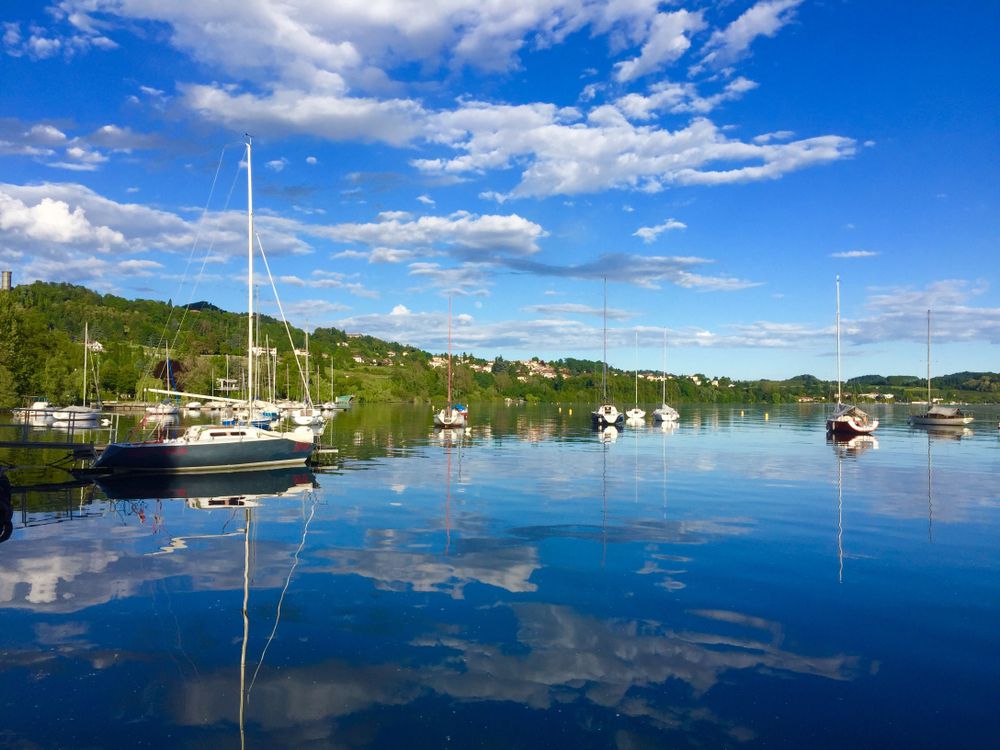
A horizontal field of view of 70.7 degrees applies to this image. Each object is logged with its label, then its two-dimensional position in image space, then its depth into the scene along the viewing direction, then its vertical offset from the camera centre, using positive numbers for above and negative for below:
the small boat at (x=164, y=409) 97.85 -2.14
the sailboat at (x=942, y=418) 91.06 -2.66
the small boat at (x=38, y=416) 80.91 -2.67
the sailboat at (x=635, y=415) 111.75 -3.01
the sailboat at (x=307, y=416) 79.00 -2.44
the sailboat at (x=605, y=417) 89.62 -2.66
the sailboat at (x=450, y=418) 81.81 -2.63
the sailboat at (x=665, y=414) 103.50 -2.65
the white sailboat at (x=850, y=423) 72.75 -2.69
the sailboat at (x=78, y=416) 80.44 -2.57
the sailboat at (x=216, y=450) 34.31 -2.83
